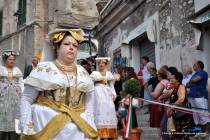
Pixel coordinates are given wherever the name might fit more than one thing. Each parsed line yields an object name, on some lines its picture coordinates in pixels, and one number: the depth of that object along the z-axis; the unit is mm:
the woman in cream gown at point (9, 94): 8273
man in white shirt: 9695
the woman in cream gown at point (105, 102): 8648
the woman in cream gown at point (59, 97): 4168
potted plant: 8633
